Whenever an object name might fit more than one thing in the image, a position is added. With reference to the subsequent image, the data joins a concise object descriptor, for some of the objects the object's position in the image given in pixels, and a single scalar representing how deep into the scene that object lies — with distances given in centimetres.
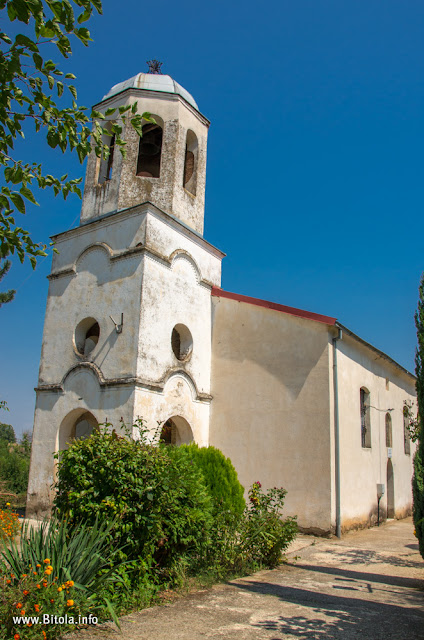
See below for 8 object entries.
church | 1225
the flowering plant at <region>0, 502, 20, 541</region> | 825
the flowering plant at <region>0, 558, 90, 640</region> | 429
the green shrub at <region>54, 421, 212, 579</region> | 624
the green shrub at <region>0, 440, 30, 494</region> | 1892
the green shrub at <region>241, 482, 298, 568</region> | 805
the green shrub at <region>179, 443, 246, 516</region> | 993
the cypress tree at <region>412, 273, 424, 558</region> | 747
